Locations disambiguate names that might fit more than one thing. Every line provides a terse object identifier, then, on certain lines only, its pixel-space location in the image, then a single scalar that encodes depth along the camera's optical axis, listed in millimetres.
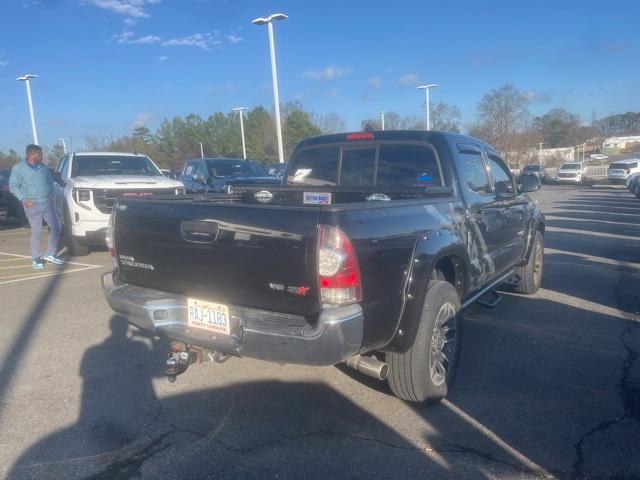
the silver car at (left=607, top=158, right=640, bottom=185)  30453
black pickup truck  2932
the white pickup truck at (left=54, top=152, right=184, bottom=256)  8672
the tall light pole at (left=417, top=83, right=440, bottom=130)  34094
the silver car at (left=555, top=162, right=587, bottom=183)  37156
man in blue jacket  8281
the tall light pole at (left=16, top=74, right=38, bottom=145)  28000
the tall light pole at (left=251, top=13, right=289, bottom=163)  20766
